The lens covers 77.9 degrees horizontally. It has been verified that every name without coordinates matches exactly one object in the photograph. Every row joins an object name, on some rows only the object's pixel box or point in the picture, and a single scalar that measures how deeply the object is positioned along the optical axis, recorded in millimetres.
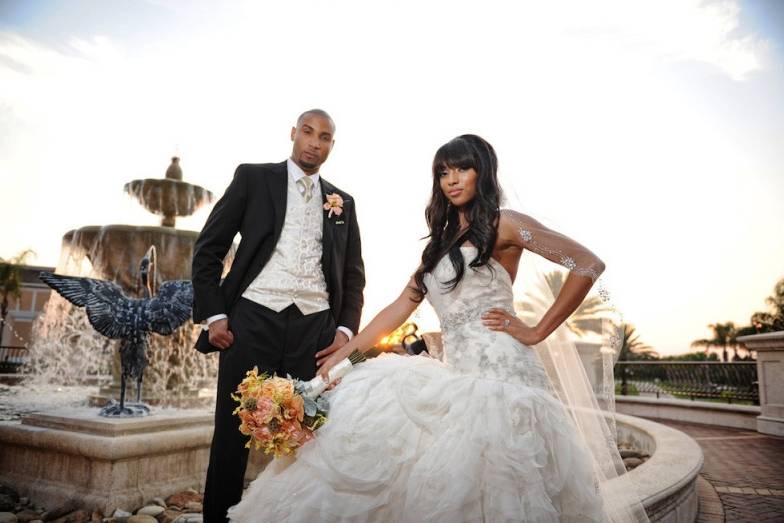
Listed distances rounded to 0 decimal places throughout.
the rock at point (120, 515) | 3517
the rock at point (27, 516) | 3561
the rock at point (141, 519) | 3474
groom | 2580
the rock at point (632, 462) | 6561
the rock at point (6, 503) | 3760
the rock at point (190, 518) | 3460
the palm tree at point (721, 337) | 56375
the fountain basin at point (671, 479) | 3361
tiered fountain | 3852
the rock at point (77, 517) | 3572
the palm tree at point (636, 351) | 36978
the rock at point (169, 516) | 3622
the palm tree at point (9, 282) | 38312
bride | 1716
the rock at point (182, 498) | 3994
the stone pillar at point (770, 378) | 9477
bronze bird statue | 4422
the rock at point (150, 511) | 3668
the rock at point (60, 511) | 3641
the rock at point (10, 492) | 4006
